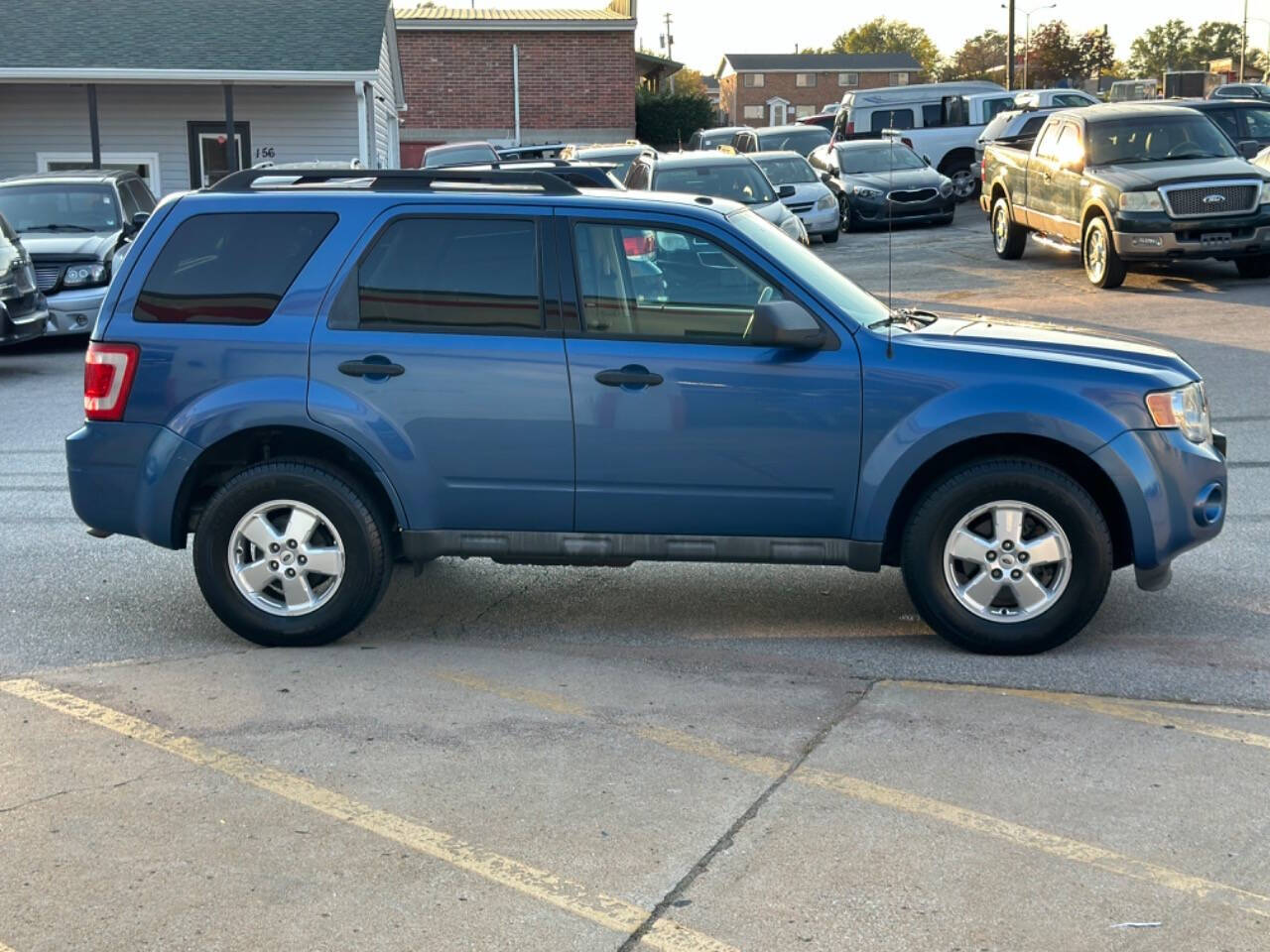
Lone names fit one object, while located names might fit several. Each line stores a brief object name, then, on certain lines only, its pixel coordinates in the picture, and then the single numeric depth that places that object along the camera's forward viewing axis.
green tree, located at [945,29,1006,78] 107.56
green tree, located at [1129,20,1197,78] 130.75
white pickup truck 33.78
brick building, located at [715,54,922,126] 107.75
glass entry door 28.91
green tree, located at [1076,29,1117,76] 79.25
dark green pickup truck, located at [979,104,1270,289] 17.52
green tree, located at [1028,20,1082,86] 77.62
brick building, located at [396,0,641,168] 44.25
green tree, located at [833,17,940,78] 146.38
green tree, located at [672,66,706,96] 110.31
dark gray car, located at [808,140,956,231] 27.53
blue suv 6.14
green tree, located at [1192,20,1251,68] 134.00
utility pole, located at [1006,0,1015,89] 57.59
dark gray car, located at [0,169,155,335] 16.52
